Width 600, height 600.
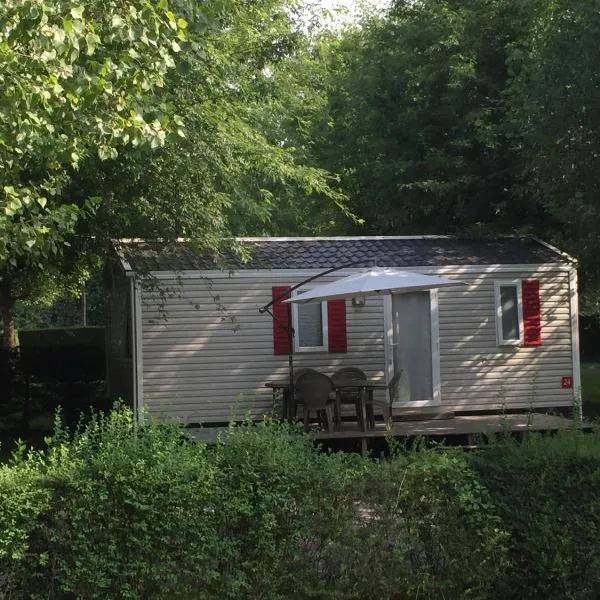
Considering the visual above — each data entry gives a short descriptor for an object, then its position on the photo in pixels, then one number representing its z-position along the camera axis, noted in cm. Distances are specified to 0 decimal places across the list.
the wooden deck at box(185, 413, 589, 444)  1096
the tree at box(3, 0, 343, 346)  659
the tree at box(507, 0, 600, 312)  1277
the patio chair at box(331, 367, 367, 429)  1145
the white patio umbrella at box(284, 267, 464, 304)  1064
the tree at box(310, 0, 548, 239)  1714
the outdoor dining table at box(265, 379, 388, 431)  1138
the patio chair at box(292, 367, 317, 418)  1141
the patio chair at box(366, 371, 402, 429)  1138
